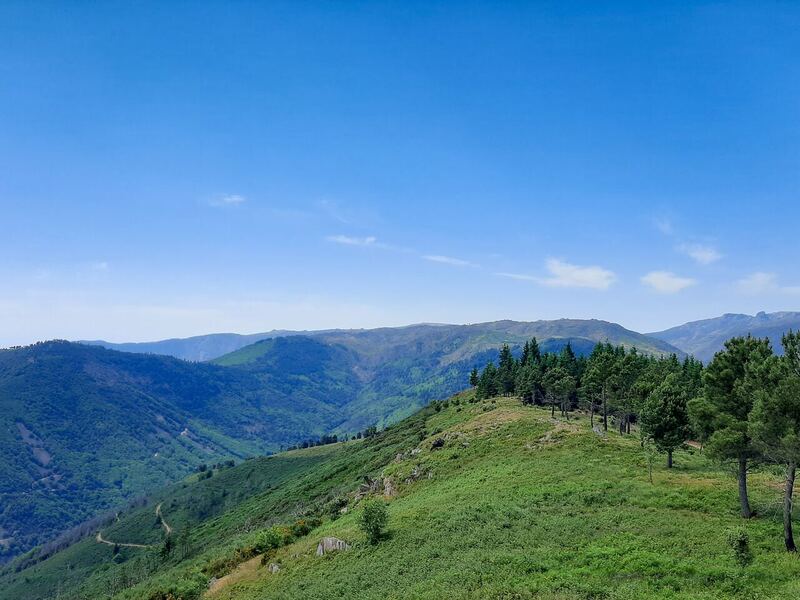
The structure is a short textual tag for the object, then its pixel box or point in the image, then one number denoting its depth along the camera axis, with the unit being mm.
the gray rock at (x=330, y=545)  49000
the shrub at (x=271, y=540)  62500
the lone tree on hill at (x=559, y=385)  99812
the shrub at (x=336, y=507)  73875
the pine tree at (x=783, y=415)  30594
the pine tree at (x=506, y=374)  138250
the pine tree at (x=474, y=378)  156812
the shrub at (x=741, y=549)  29141
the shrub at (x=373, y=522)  45969
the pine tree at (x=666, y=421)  54531
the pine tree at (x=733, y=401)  36812
